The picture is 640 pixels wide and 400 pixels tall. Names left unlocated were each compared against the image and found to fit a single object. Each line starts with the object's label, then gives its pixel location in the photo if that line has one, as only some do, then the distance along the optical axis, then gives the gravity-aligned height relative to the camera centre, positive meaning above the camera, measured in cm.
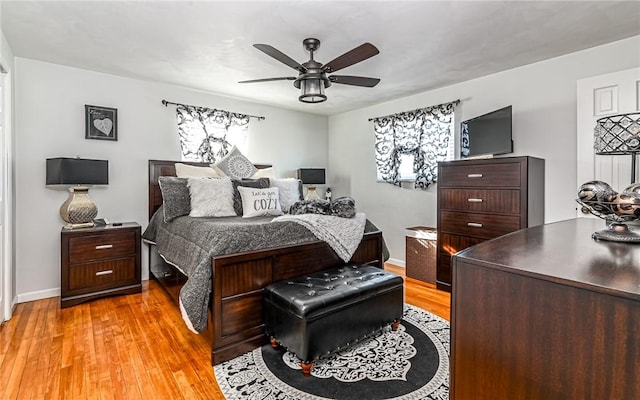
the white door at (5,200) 267 -4
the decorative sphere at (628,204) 110 -3
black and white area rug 182 -112
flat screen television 325 +67
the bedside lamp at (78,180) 305 +15
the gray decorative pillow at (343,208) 292 -11
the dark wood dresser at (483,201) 296 -4
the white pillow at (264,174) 423 +30
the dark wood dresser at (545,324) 63 -29
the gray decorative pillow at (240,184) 350 +13
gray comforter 209 -36
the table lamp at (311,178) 498 +28
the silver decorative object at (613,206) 111 -3
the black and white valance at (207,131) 410 +87
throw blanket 266 -29
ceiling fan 230 +102
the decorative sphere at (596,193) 115 +1
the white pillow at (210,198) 323 -2
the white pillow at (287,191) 381 +6
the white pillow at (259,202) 333 -7
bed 212 -63
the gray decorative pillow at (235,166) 394 +38
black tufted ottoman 196 -76
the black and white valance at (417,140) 403 +76
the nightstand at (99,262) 306 -68
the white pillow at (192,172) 380 +29
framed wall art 348 +82
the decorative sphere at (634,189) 115 +3
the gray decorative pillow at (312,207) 300 -11
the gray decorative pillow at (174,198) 322 -2
